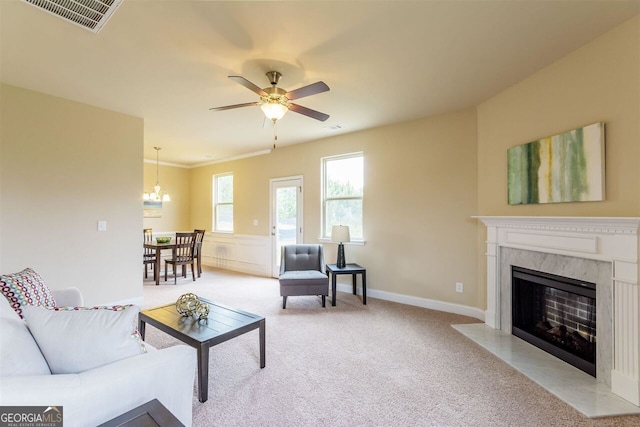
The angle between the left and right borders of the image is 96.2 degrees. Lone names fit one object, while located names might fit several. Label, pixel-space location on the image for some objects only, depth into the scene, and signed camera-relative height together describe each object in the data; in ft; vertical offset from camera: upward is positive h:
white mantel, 6.42 -1.07
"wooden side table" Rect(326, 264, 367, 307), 13.35 -2.74
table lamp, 14.17 -1.18
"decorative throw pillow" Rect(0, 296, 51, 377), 3.48 -1.74
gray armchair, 12.91 -2.81
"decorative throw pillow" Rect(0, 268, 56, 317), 5.57 -1.56
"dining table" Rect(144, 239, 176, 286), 17.56 -2.15
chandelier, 20.40 +1.53
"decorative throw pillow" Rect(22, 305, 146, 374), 3.92 -1.71
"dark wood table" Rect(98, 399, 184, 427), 3.21 -2.35
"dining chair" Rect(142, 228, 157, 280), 18.66 -2.65
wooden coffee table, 6.48 -2.88
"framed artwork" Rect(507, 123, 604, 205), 7.30 +1.32
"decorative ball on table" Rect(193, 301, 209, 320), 7.75 -2.63
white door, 18.07 +0.01
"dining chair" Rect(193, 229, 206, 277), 19.42 -2.14
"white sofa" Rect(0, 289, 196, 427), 3.27 -2.19
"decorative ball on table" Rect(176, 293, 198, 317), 7.84 -2.48
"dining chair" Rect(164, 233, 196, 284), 18.25 -2.42
